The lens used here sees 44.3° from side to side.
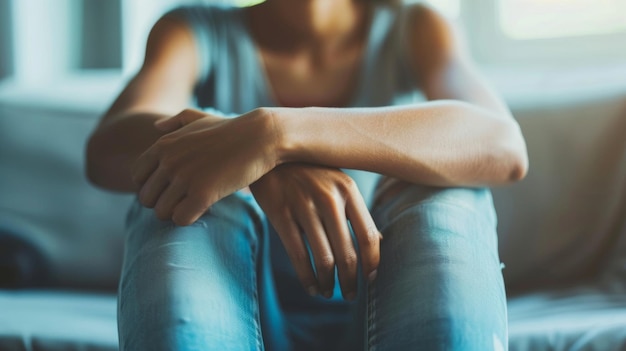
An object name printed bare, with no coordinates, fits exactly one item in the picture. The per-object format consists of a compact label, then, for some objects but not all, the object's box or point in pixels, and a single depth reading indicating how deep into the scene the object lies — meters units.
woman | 0.68
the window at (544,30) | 1.78
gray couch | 1.25
